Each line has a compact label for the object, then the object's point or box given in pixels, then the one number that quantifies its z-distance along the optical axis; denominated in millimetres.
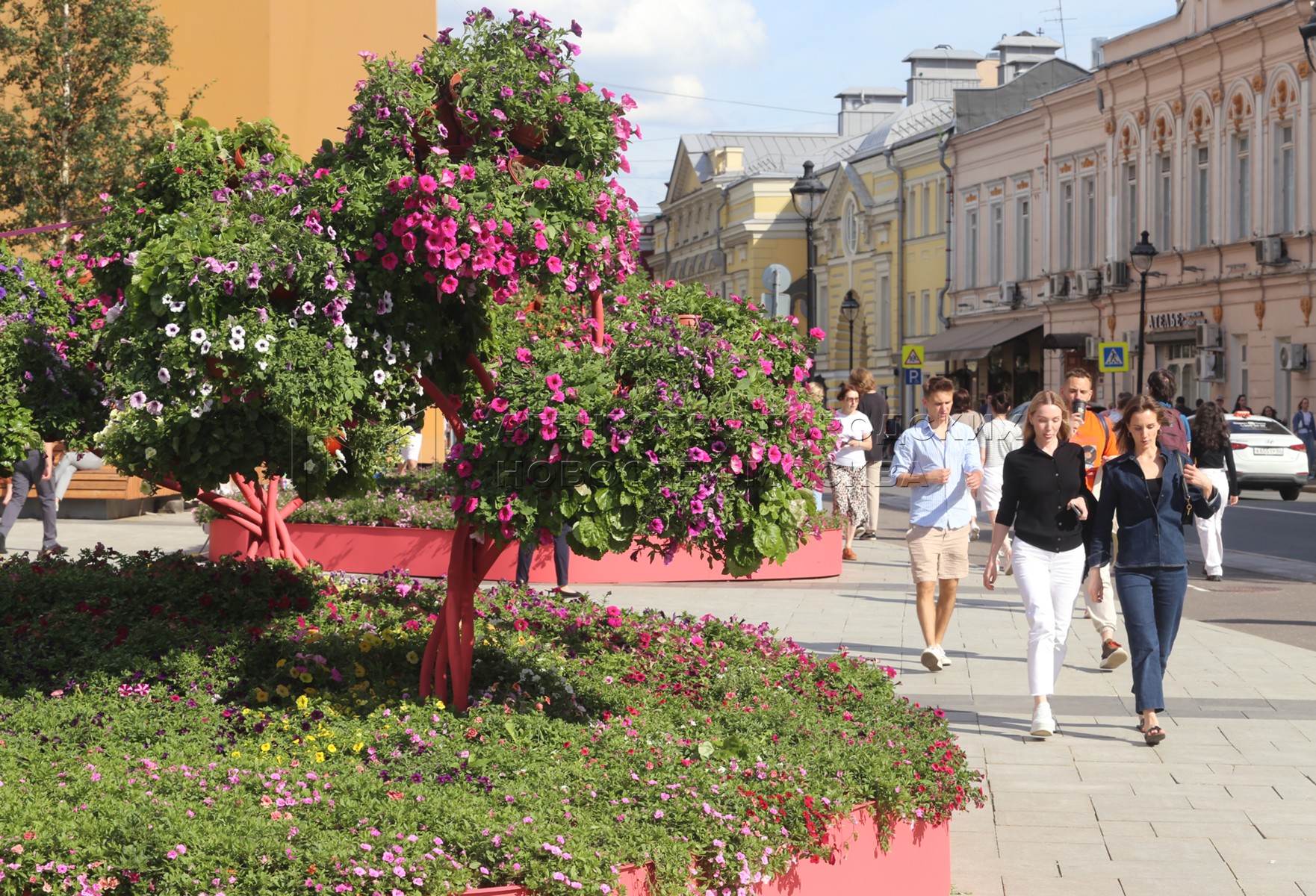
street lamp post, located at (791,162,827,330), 28594
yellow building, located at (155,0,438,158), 25859
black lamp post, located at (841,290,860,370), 44875
